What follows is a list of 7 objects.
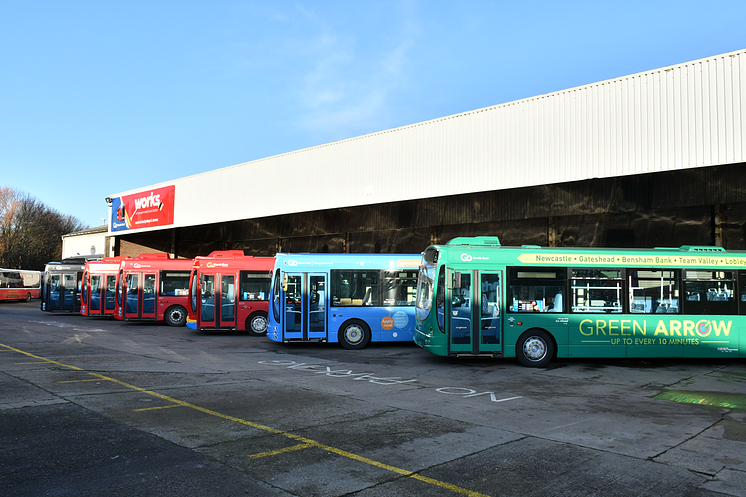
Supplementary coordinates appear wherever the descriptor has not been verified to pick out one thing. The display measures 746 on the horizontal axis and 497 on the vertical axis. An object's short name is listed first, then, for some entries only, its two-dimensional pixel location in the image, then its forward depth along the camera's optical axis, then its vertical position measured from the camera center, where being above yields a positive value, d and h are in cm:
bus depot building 1589 +409
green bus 1279 -60
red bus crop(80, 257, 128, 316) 2694 -51
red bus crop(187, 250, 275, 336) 2008 -63
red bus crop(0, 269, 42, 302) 4772 -80
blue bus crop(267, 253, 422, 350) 1611 -68
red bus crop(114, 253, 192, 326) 2414 -55
